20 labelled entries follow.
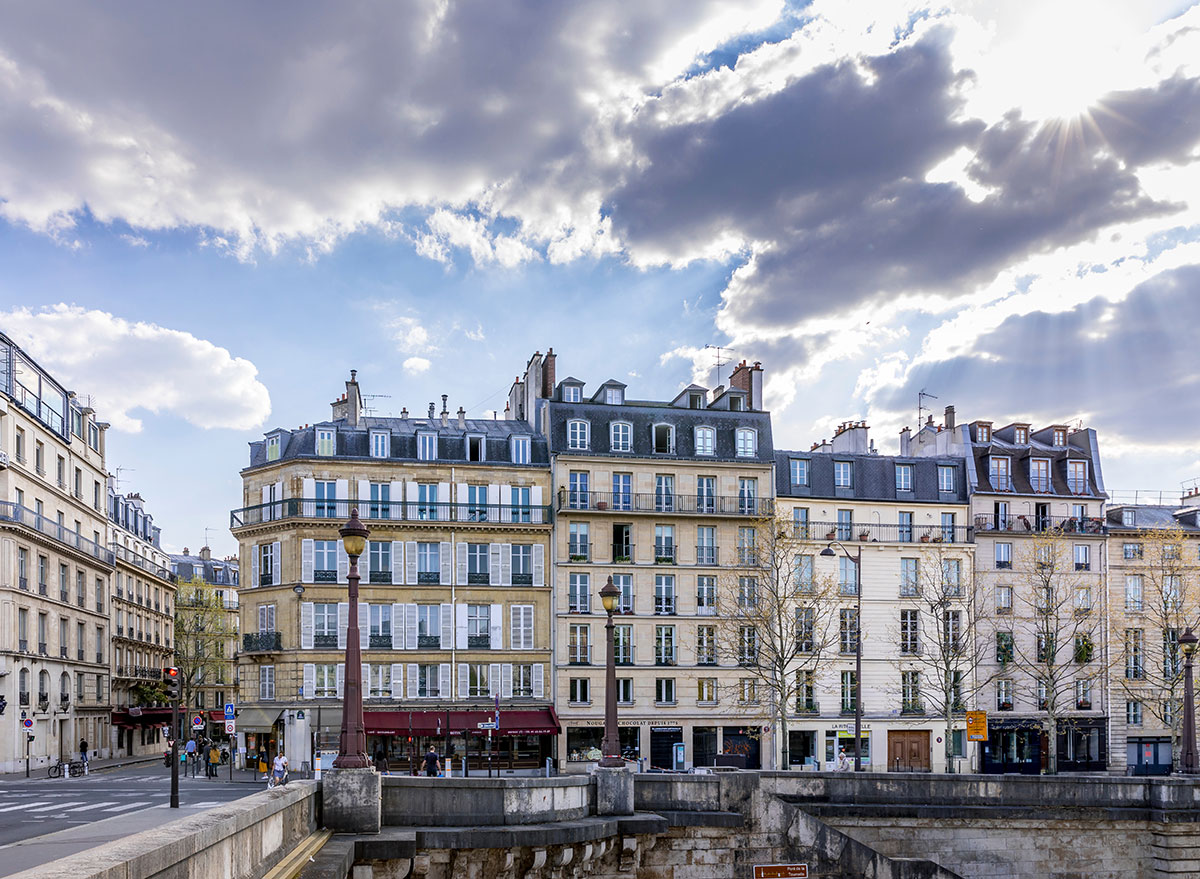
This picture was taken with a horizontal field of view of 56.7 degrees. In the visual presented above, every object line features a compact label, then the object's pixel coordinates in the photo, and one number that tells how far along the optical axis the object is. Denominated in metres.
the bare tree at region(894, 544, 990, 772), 48.19
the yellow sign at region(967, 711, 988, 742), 34.28
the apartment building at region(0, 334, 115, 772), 42.94
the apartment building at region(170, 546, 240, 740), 81.12
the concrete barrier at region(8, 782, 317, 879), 6.13
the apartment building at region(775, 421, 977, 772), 47.81
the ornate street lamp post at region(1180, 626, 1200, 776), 26.63
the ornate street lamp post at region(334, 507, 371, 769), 15.17
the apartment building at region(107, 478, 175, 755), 61.78
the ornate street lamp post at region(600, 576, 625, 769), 20.40
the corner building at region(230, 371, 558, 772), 43.56
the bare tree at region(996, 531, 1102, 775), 49.12
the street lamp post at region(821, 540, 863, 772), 31.61
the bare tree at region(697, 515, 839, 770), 44.12
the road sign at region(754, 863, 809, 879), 17.55
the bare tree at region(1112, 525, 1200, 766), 48.28
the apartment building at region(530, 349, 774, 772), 45.84
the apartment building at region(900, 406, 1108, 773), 49.72
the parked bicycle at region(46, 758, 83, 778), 40.61
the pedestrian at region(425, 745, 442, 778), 36.91
